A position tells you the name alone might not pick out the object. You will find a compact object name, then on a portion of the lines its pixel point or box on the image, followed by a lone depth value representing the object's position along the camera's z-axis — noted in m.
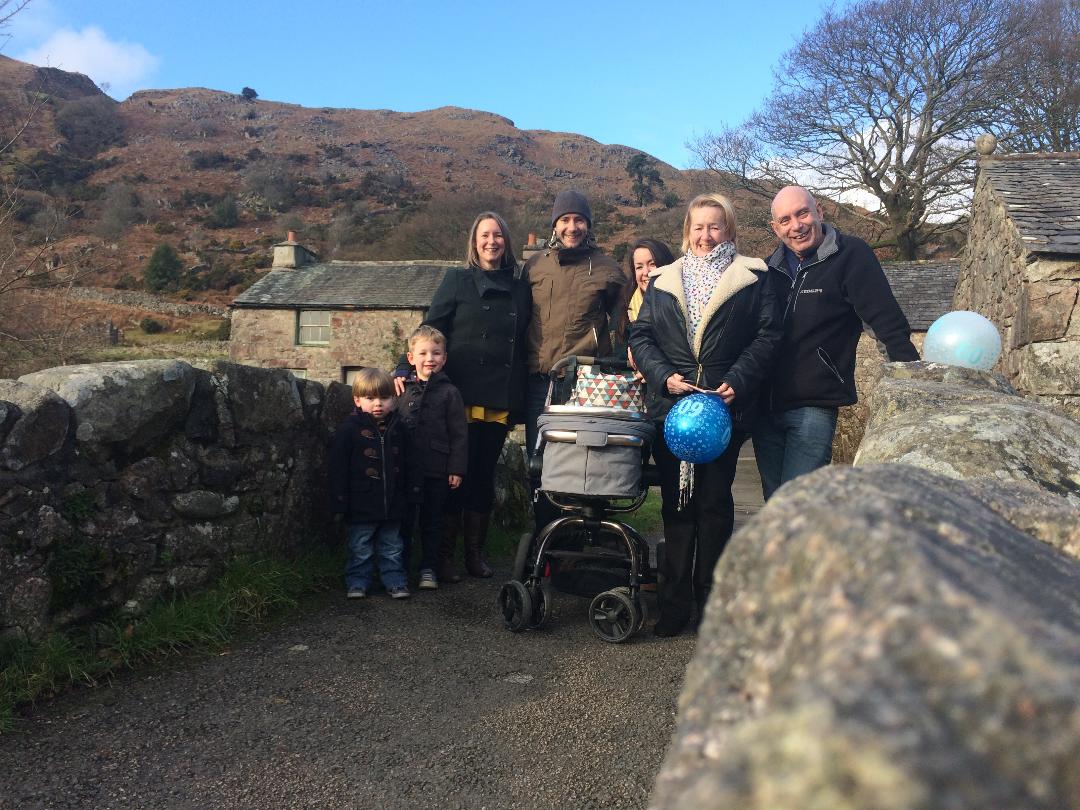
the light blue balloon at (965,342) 4.26
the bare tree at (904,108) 25.83
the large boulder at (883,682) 0.61
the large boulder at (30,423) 3.23
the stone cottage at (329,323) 29.25
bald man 3.81
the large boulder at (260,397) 4.40
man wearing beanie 4.90
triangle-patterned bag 4.16
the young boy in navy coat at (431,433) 5.05
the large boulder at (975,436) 2.24
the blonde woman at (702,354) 3.79
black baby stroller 4.02
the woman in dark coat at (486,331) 5.12
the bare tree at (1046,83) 24.14
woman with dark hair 4.82
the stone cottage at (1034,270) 8.38
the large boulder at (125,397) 3.55
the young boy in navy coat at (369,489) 4.78
